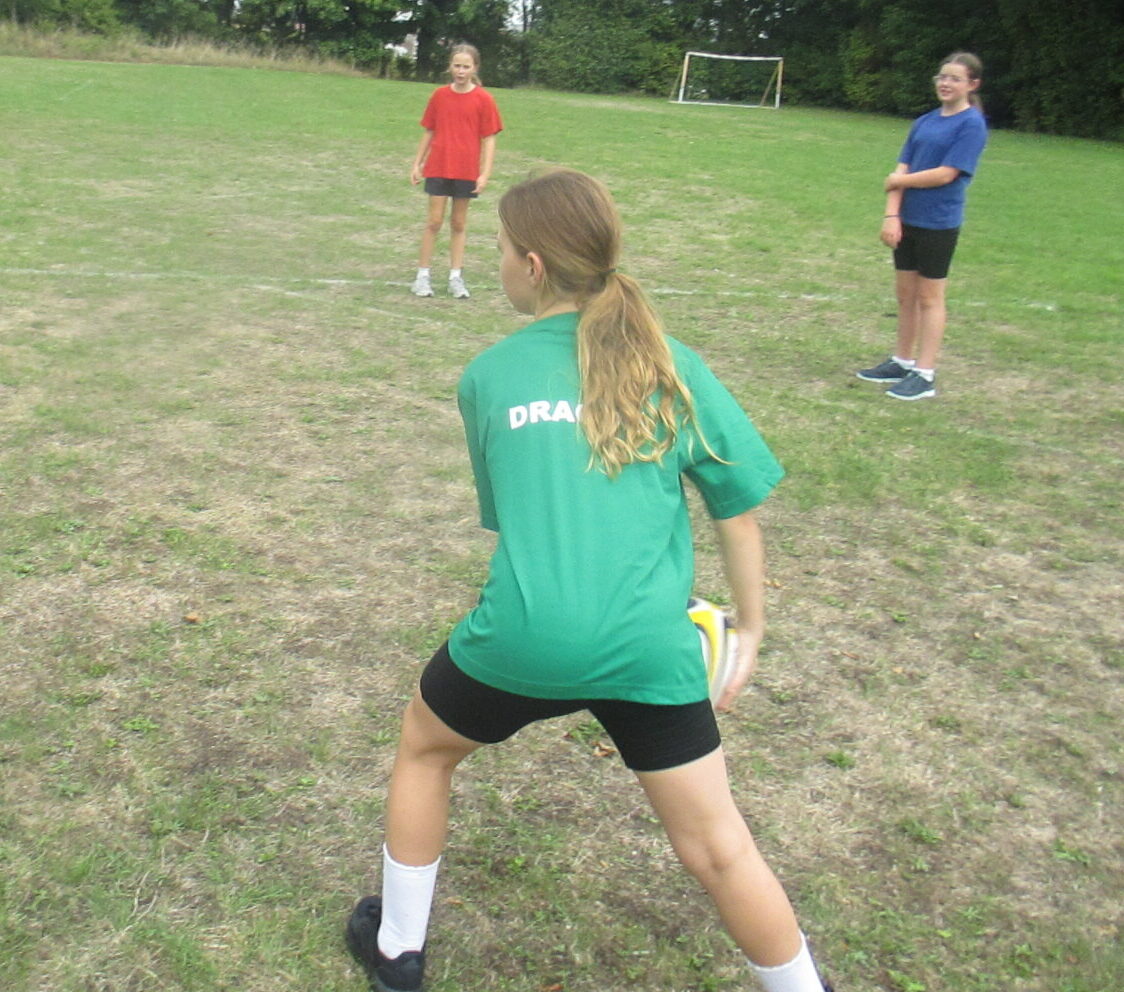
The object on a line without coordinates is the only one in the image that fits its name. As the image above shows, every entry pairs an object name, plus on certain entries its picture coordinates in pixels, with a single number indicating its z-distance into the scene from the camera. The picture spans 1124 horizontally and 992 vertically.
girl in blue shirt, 6.50
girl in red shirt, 8.72
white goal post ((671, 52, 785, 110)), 38.66
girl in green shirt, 2.06
